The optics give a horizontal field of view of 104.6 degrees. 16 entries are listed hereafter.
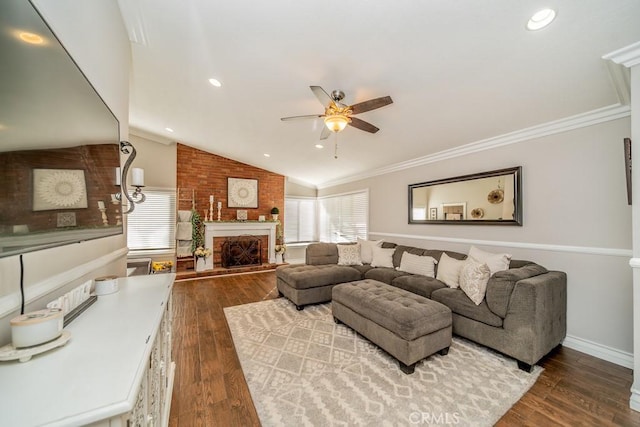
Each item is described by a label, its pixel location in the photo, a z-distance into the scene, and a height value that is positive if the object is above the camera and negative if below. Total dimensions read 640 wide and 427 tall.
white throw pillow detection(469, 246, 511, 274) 2.71 -0.50
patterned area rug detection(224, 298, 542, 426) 1.66 -1.33
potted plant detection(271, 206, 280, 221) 6.61 +0.05
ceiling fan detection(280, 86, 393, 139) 2.17 +0.98
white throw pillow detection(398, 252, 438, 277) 3.36 -0.70
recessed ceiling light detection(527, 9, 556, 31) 1.61 +1.32
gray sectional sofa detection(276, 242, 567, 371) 2.13 -0.89
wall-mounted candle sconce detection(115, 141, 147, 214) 1.86 +0.30
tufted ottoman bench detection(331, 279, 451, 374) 2.09 -0.98
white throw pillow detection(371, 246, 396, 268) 4.06 -0.70
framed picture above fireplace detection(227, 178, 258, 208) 6.31 +0.58
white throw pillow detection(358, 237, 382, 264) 4.36 -0.61
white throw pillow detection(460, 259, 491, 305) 2.45 -0.66
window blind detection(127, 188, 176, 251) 5.48 -0.17
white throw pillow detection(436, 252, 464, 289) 2.89 -0.67
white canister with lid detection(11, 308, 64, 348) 0.74 -0.35
